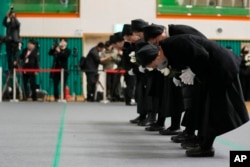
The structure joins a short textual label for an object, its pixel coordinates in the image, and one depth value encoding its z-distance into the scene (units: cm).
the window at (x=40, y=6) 2044
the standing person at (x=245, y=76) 1814
